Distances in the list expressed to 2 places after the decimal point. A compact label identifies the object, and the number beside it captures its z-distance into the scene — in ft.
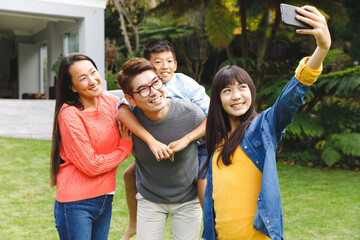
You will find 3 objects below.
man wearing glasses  7.13
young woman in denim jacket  5.73
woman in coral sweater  7.06
